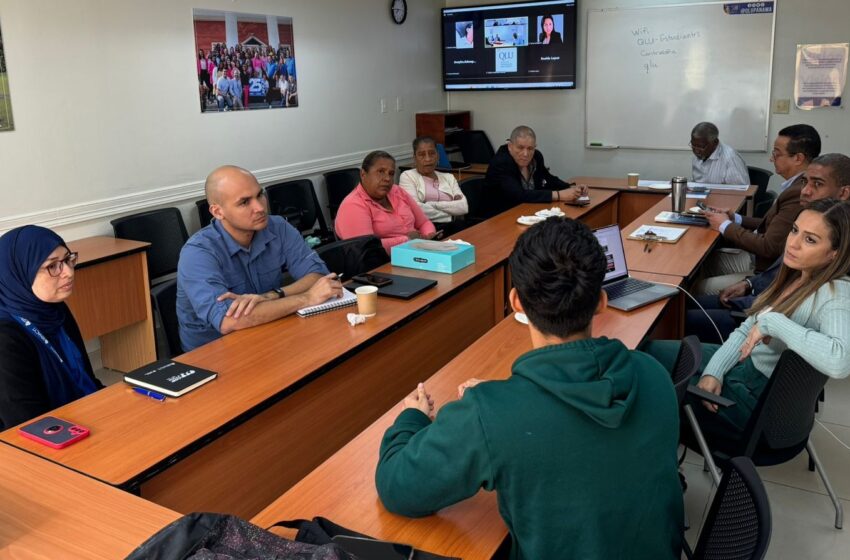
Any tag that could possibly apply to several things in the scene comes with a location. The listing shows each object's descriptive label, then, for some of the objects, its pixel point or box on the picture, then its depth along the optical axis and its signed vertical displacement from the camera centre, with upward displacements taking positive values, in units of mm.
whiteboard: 6379 +420
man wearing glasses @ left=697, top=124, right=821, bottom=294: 3697 -612
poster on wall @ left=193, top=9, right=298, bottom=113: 5016 +516
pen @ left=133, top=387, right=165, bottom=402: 2068 -768
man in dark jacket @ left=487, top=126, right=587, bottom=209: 5242 -396
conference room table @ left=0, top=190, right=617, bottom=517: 1815 -806
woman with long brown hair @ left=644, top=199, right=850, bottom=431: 2156 -661
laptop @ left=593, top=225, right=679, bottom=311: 2879 -722
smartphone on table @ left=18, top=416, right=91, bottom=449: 1803 -773
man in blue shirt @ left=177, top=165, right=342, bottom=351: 2662 -575
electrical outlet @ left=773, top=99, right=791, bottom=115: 6316 +83
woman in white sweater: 5066 -468
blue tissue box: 3320 -622
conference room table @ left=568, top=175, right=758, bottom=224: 5676 -643
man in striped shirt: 5578 -353
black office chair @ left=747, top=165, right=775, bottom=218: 5816 -551
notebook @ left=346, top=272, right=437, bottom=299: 2955 -693
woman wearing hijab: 2006 -584
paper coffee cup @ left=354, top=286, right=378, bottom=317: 2656 -653
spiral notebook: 2773 -708
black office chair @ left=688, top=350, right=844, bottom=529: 2098 -940
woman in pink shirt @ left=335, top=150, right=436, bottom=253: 4199 -504
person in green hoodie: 1249 -568
